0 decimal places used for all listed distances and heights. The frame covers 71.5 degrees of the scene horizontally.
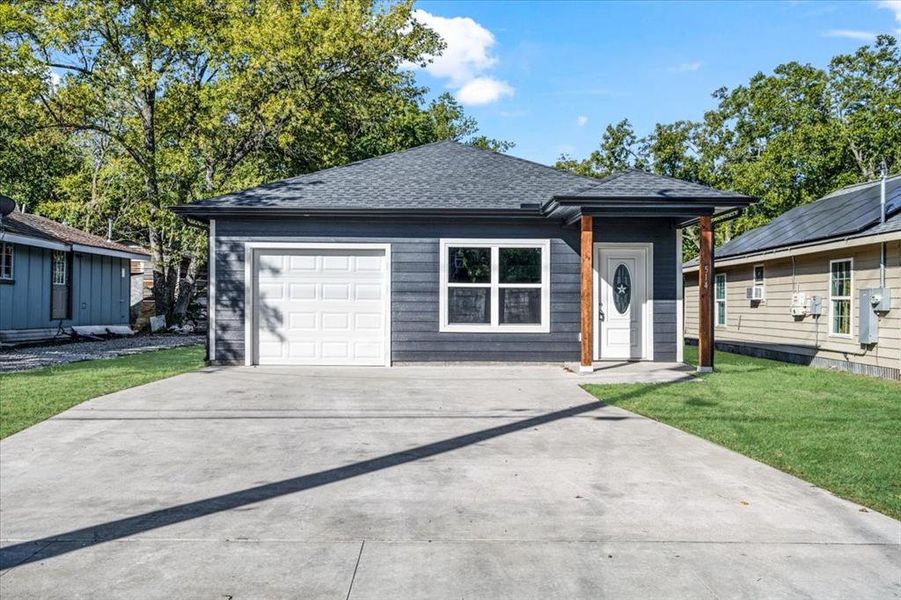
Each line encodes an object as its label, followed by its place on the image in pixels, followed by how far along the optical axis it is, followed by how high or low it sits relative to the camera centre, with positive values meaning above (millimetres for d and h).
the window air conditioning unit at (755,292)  15312 +300
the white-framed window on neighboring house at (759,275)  15530 +737
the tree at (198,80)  19328 +7218
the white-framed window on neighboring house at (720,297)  17922 +207
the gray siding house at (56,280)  17016 +696
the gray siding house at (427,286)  11555 +325
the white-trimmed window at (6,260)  16781 +1143
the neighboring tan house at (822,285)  10664 +406
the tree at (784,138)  25125 +7788
